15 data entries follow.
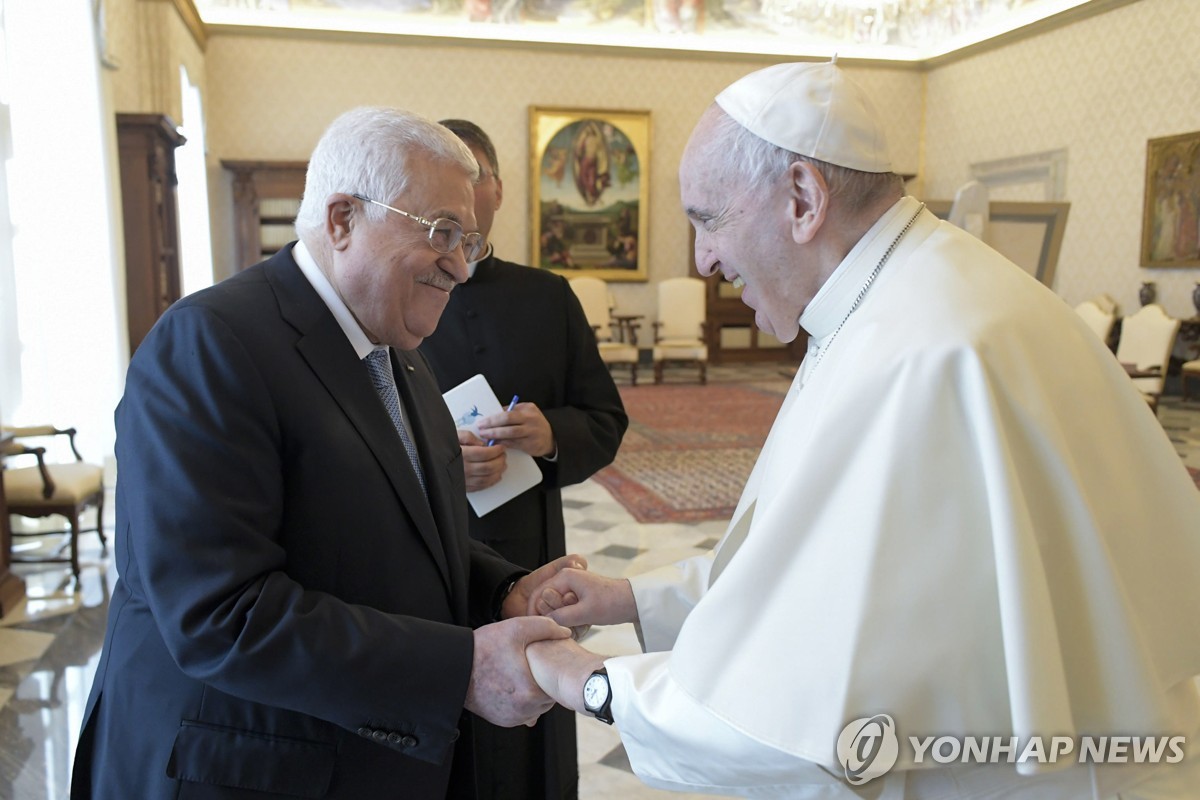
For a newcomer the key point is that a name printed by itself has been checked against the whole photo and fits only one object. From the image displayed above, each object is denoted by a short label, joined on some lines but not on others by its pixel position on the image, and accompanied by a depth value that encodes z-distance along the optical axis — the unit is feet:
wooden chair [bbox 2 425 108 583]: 17.15
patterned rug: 23.71
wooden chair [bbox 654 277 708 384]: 48.85
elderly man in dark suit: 4.51
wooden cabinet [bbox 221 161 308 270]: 46.74
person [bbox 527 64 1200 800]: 4.09
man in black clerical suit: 8.63
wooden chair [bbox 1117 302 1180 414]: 35.99
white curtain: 22.39
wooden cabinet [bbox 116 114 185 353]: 25.44
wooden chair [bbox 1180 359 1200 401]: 35.65
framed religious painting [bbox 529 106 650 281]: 51.06
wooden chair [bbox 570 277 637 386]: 46.37
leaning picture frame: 18.04
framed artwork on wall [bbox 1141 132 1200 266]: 38.99
